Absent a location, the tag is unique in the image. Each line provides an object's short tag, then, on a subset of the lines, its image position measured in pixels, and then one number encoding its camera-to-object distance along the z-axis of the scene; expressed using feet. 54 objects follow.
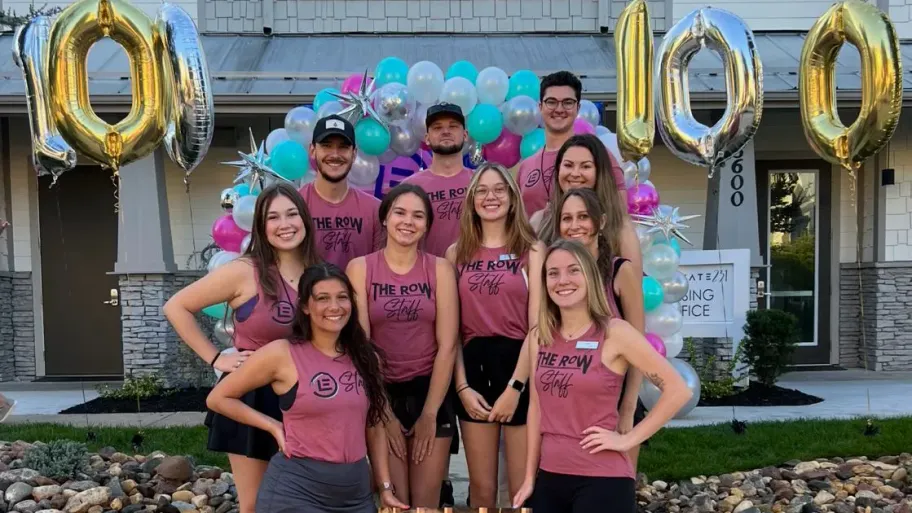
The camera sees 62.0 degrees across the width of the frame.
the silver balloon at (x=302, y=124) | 16.15
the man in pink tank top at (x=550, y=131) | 10.42
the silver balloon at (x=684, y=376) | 17.72
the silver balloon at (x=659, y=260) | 17.83
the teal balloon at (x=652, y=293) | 17.13
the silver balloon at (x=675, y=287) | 18.52
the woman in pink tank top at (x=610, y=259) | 8.43
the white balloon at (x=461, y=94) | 15.74
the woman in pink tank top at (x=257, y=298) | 8.57
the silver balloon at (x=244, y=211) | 16.37
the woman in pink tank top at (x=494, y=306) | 8.99
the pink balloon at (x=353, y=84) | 16.27
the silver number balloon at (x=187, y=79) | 9.97
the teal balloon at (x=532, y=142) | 16.12
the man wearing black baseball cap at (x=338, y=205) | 9.73
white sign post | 23.43
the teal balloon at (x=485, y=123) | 15.84
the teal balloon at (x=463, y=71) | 16.79
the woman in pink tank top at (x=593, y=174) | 9.01
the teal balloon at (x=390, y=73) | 16.78
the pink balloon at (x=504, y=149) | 16.56
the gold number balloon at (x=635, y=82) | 10.04
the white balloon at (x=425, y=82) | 16.01
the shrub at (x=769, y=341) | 22.74
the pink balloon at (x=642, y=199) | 17.89
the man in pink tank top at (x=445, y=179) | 10.27
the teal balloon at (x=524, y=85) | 16.58
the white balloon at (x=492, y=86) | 16.26
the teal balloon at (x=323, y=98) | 16.52
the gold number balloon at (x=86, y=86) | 9.81
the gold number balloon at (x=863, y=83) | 9.45
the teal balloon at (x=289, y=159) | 15.71
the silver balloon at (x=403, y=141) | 16.02
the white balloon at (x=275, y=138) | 16.57
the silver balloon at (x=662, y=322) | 18.02
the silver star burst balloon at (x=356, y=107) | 15.49
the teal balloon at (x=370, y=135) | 15.53
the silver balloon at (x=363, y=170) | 15.72
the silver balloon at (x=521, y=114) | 15.97
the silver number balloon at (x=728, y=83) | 9.97
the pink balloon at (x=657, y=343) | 16.62
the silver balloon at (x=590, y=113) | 16.56
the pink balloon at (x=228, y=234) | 17.39
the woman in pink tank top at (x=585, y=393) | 7.56
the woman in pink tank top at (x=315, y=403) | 7.89
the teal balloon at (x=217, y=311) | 17.77
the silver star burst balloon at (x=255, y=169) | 16.17
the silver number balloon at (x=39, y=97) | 9.89
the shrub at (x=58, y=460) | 13.46
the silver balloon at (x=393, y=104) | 15.57
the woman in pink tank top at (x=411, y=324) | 8.83
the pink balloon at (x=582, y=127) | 14.56
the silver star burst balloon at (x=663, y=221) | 17.84
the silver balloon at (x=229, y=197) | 17.67
